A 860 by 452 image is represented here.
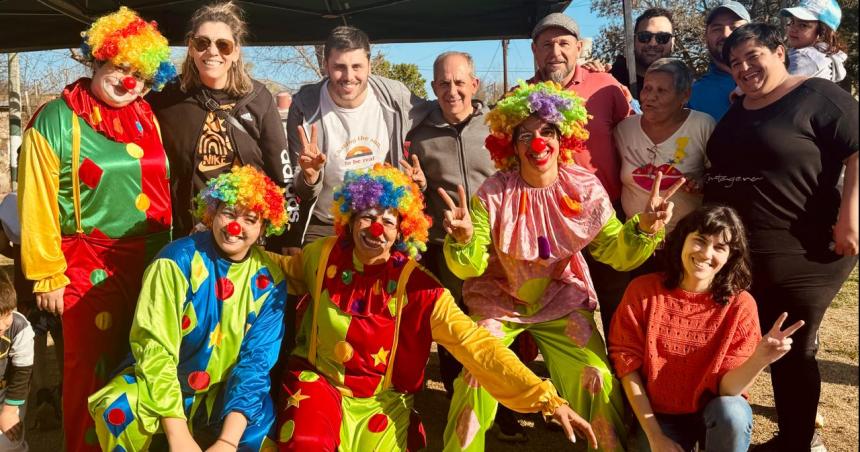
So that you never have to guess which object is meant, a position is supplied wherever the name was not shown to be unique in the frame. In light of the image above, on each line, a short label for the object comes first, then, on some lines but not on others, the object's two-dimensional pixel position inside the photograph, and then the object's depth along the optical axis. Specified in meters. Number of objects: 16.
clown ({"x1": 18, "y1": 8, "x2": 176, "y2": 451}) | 3.01
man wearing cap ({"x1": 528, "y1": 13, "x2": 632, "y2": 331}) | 3.74
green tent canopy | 6.04
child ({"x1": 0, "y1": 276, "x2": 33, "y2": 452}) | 3.18
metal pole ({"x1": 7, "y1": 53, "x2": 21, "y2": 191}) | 13.10
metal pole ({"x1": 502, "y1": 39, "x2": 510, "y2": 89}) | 24.15
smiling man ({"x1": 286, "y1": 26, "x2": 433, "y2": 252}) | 3.68
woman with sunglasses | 3.41
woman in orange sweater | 2.85
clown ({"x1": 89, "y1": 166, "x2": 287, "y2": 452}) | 2.75
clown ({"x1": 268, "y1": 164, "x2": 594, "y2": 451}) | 2.96
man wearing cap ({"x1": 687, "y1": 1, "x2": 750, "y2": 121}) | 3.97
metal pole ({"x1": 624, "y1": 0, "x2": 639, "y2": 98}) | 4.44
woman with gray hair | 3.49
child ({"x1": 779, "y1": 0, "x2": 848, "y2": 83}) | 3.59
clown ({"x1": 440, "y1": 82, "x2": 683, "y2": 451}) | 3.09
